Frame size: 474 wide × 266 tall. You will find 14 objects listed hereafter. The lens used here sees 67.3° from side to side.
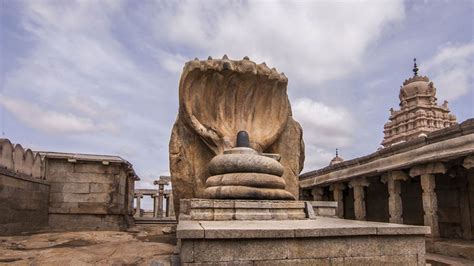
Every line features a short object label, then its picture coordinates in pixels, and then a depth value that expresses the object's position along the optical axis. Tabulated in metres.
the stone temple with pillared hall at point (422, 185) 9.42
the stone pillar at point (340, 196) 15.95
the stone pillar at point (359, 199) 13.87
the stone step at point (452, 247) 8.53
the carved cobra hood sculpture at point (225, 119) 8.20
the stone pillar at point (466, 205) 10.65
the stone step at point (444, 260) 7.83
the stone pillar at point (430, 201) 10.05
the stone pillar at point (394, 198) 11.55
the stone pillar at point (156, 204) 28.54
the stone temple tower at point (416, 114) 26.45
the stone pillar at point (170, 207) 29.46
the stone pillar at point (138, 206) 29.22
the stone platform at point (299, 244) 4.06
